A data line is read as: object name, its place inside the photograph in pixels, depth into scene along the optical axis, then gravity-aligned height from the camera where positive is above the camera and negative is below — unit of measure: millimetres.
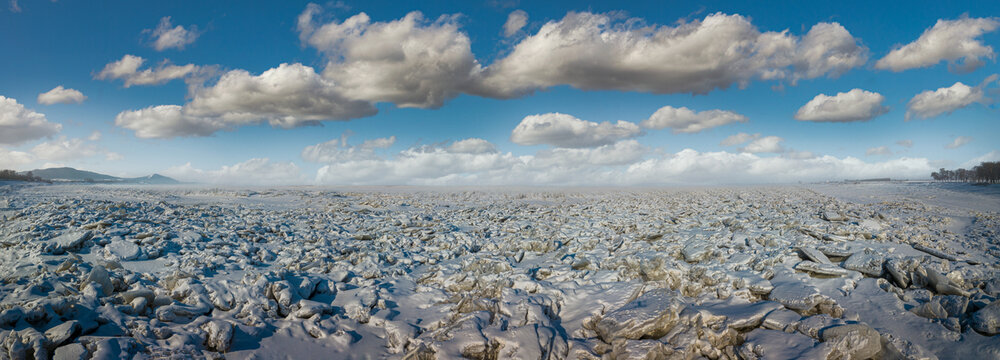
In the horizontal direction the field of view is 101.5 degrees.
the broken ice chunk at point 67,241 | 7121 -999
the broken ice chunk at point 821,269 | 6020 -1340
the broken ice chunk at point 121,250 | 7160 -1169
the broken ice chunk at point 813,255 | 6730 -1264
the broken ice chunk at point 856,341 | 3971 -1600
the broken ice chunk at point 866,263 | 5984 -1268
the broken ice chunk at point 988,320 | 4113 -1446
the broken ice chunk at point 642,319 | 4731 -1660
